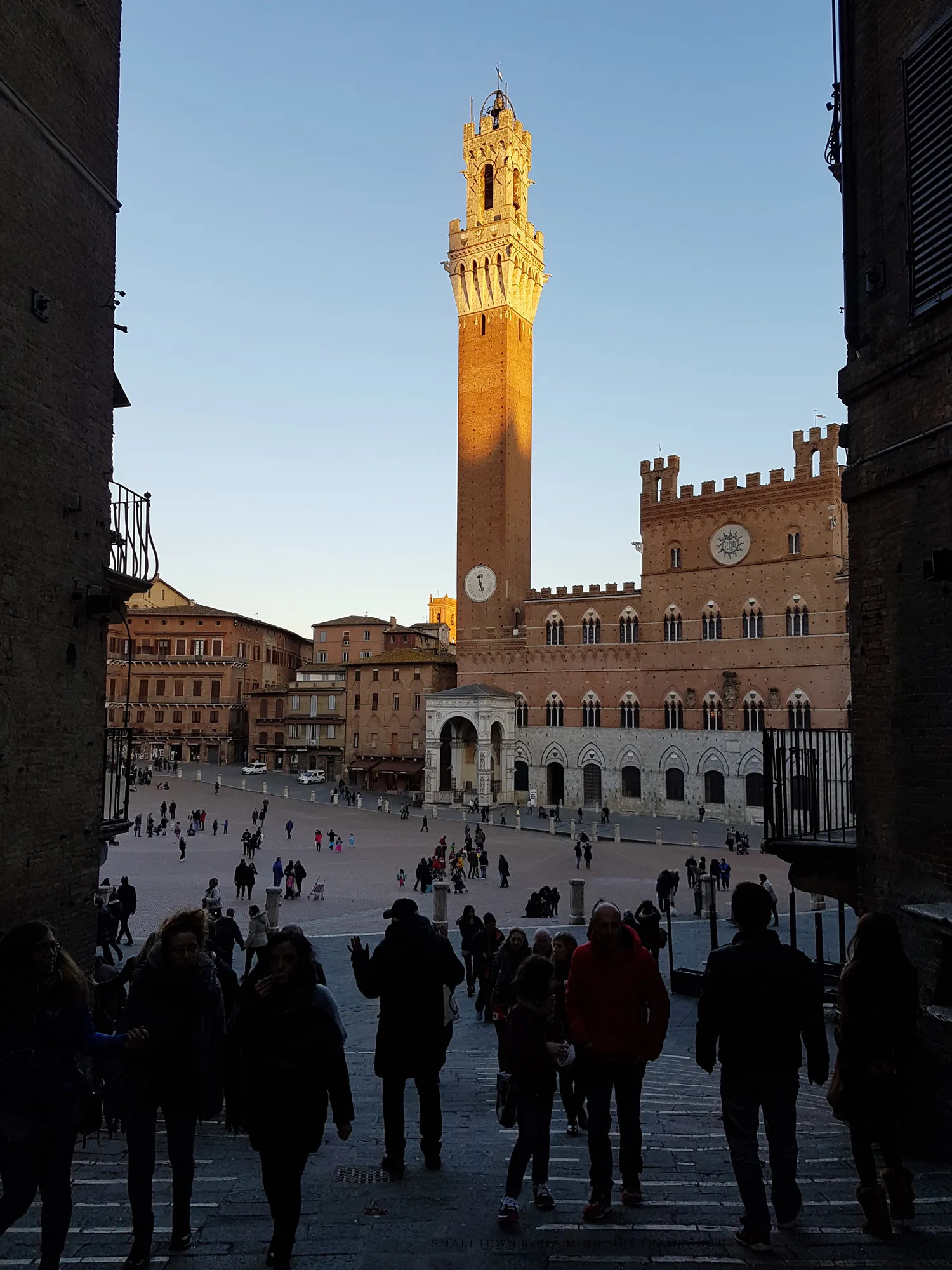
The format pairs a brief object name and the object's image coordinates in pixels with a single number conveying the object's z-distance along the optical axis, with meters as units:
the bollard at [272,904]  18.56
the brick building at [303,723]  59.25
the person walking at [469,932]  13.17
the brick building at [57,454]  7.46
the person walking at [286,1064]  3.56
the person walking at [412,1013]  4.72
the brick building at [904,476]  6.03
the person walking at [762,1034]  3.88
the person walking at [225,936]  8.94
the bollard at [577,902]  20.14
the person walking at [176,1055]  3.78
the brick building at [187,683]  64.06
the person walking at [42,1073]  3.49
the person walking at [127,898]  16.97
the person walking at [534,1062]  4.15
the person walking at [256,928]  14.32
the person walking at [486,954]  11.02
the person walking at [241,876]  22.58
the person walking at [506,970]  5.41
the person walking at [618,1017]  4.31
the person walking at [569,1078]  5.58
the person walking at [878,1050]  4.11
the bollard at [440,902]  19.33
